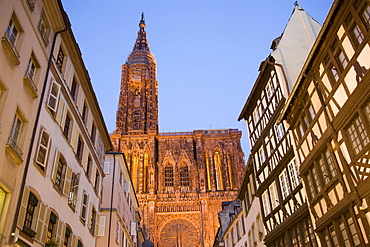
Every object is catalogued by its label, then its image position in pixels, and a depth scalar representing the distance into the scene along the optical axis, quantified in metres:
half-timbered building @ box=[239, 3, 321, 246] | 14.21
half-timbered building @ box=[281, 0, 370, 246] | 9.45
